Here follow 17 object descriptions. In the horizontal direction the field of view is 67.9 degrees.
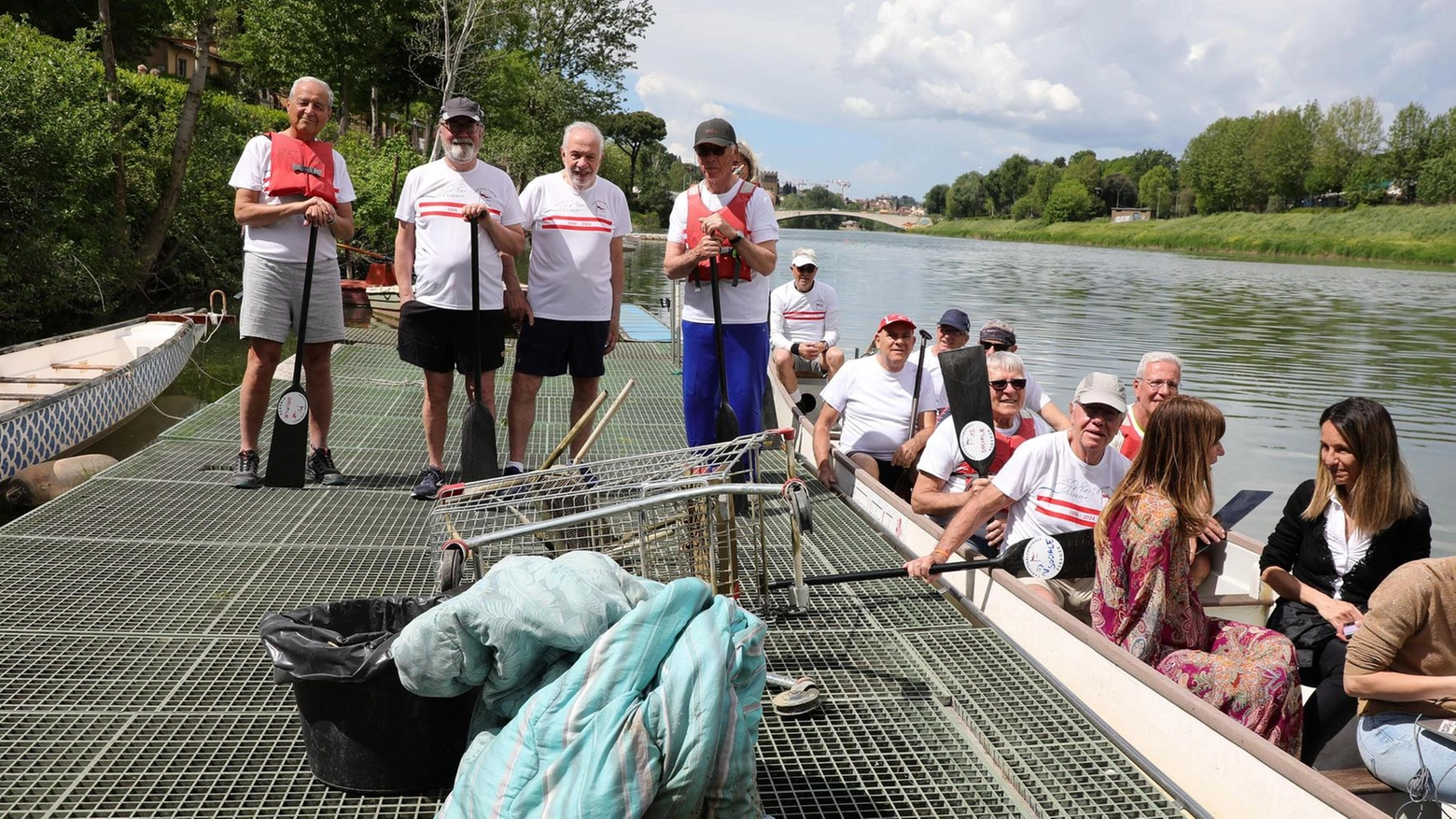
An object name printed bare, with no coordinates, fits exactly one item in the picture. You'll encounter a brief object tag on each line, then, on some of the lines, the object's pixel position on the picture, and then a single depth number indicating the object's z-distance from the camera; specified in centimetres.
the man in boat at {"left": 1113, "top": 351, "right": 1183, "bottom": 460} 475
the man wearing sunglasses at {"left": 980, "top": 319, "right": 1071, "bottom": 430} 576
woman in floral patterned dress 305
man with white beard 498
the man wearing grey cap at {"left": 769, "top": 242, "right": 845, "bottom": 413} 857
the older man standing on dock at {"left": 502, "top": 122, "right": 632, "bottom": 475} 503
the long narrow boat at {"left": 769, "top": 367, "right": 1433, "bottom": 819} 248
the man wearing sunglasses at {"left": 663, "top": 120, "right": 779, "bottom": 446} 469
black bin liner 239
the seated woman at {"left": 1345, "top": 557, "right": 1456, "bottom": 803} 270
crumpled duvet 190
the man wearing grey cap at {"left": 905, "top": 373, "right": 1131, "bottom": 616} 390
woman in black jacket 340
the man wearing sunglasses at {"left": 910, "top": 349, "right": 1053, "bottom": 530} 482
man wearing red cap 568
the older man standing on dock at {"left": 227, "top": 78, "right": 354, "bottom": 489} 501
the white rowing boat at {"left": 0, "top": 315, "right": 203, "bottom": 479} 742
